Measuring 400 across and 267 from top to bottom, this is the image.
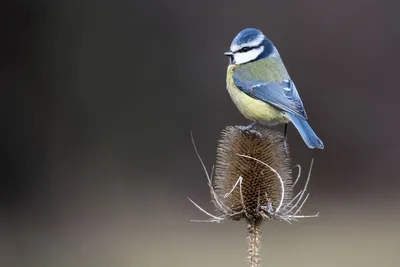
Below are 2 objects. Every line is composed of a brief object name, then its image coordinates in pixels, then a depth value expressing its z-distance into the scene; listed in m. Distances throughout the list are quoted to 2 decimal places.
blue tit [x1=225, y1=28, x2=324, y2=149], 9.29
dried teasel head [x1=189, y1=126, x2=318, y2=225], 8.31
